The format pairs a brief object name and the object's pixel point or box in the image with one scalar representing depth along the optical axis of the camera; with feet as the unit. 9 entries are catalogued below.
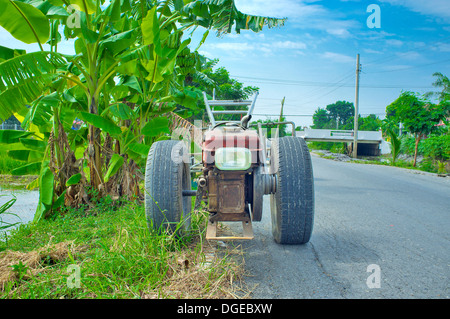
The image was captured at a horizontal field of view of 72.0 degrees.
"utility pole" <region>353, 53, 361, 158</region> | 81.85
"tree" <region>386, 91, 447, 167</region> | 51.85
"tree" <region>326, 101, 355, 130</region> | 261.85
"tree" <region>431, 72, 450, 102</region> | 70.59
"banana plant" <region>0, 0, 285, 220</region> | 14.33
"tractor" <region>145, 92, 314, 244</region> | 10.14
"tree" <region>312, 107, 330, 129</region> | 267.08
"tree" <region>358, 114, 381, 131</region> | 168.47
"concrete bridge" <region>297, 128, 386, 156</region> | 100.94
